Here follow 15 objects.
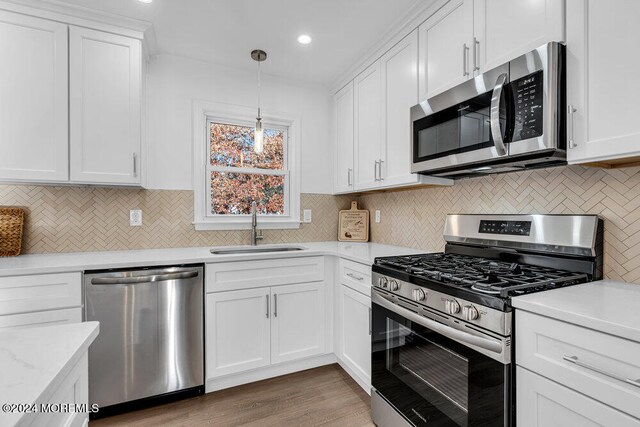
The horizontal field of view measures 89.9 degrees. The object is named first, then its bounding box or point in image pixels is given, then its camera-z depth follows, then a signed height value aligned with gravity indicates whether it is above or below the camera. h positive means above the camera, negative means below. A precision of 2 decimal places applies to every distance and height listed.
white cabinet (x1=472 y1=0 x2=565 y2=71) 1.32 +0.84
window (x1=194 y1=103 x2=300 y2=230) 2.79 +0.39
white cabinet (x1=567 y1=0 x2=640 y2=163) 1.12 +0.49
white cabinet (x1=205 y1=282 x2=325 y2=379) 2.20 -0.82
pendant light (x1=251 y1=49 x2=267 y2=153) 2.26 +0.54
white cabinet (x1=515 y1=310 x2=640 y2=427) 0.84 -0.47
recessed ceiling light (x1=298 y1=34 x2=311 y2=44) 2.37 +1.31
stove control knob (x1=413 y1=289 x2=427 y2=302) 1.45 -0.37
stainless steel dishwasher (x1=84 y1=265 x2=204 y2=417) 1.90 -0.76
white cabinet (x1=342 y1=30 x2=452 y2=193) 2.15 +0.71
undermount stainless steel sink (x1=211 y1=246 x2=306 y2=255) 2.67 -0.31
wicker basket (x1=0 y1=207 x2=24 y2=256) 2.09 -0.12
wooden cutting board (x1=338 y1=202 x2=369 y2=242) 3.13 -0.12
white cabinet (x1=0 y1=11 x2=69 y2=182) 1.96 +0.71
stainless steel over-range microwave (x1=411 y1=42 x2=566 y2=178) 1.30 +0.45
